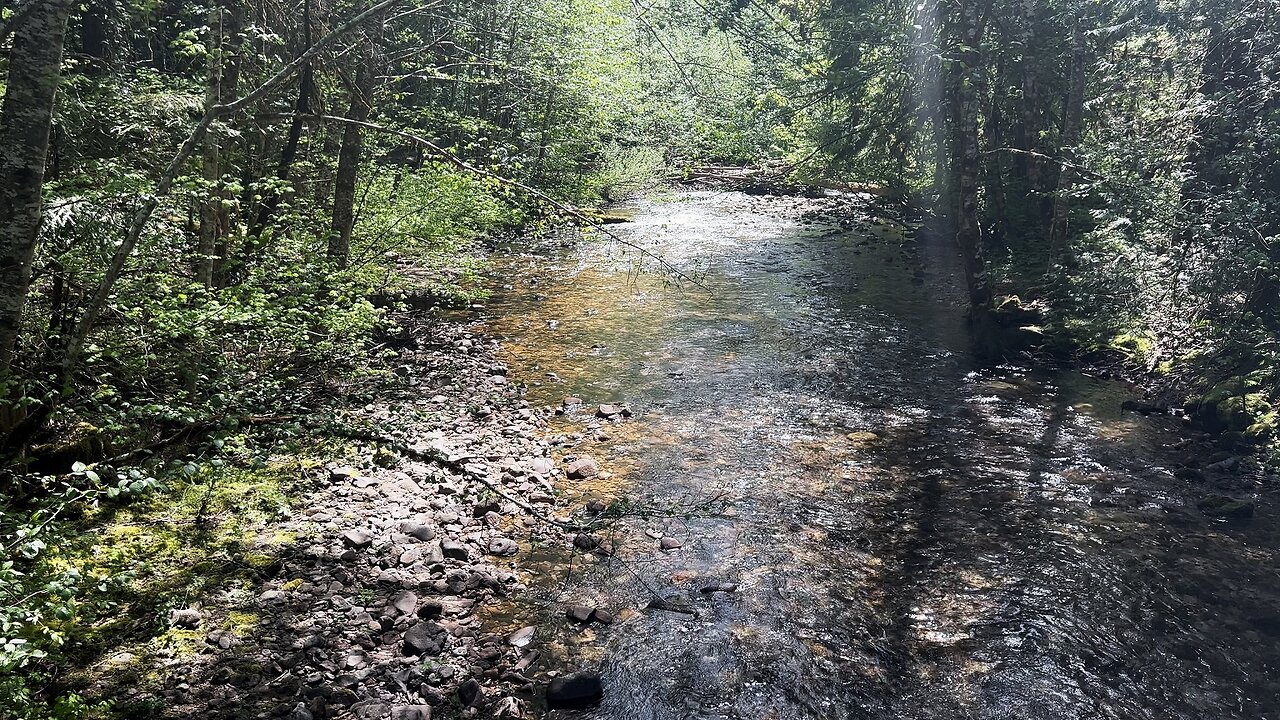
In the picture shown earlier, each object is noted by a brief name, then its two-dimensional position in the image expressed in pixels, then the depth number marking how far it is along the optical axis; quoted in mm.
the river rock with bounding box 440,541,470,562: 7141
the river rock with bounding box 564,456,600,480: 9164
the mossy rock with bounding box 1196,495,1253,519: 8625
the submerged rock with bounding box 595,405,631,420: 10898
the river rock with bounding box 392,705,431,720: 5121
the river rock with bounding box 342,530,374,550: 6949
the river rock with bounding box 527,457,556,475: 9195
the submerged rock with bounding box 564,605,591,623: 6488
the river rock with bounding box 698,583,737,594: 6996
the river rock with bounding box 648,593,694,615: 6707
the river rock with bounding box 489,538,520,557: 7419
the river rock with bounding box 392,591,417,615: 6246
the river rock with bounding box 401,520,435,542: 7305
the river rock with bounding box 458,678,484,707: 5387
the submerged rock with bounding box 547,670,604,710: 5520
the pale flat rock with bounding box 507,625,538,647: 6098
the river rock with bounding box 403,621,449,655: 5794
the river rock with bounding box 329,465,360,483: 8086
